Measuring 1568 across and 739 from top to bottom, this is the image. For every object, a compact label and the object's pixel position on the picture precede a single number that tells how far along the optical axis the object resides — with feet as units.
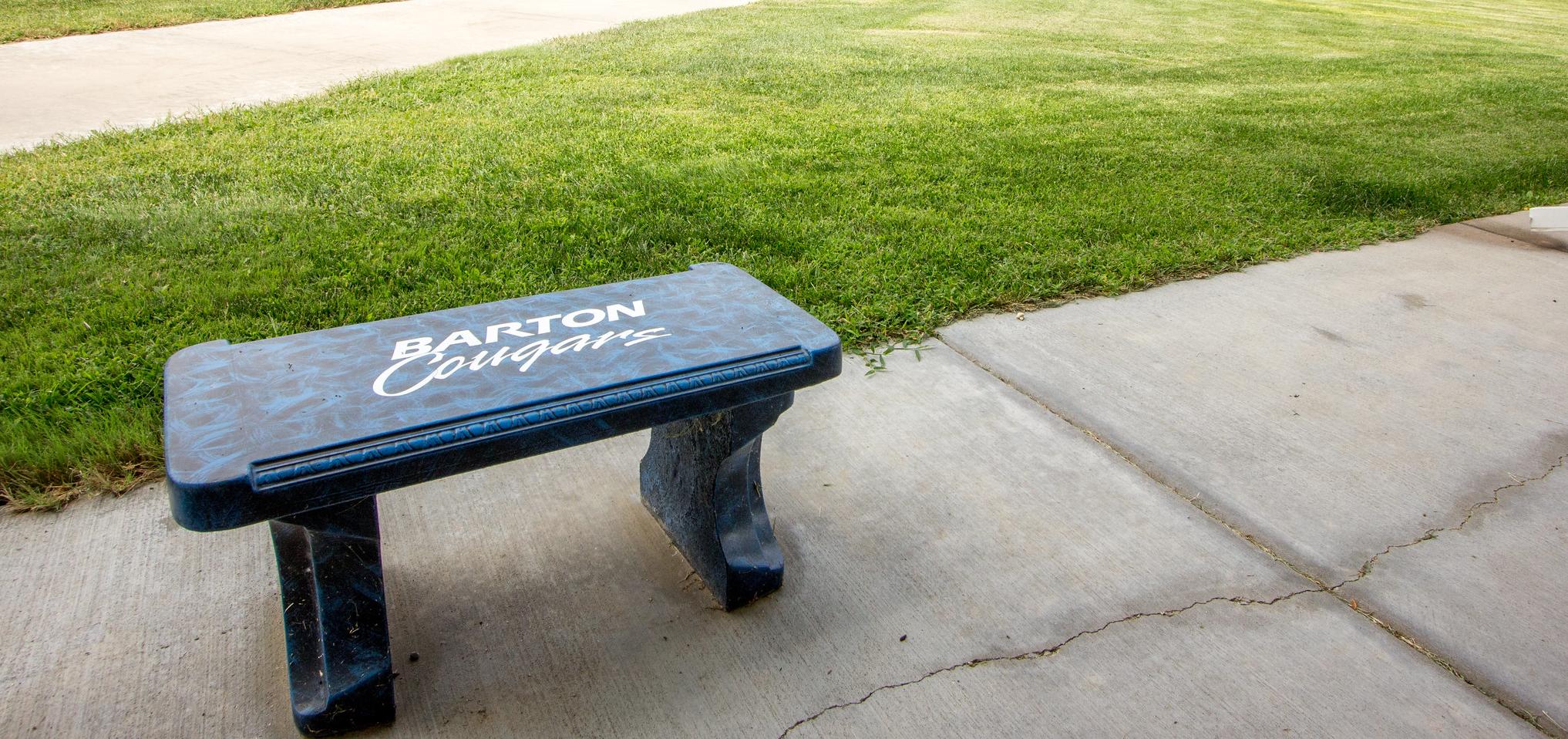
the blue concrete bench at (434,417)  6.35
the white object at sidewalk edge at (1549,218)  17.51
